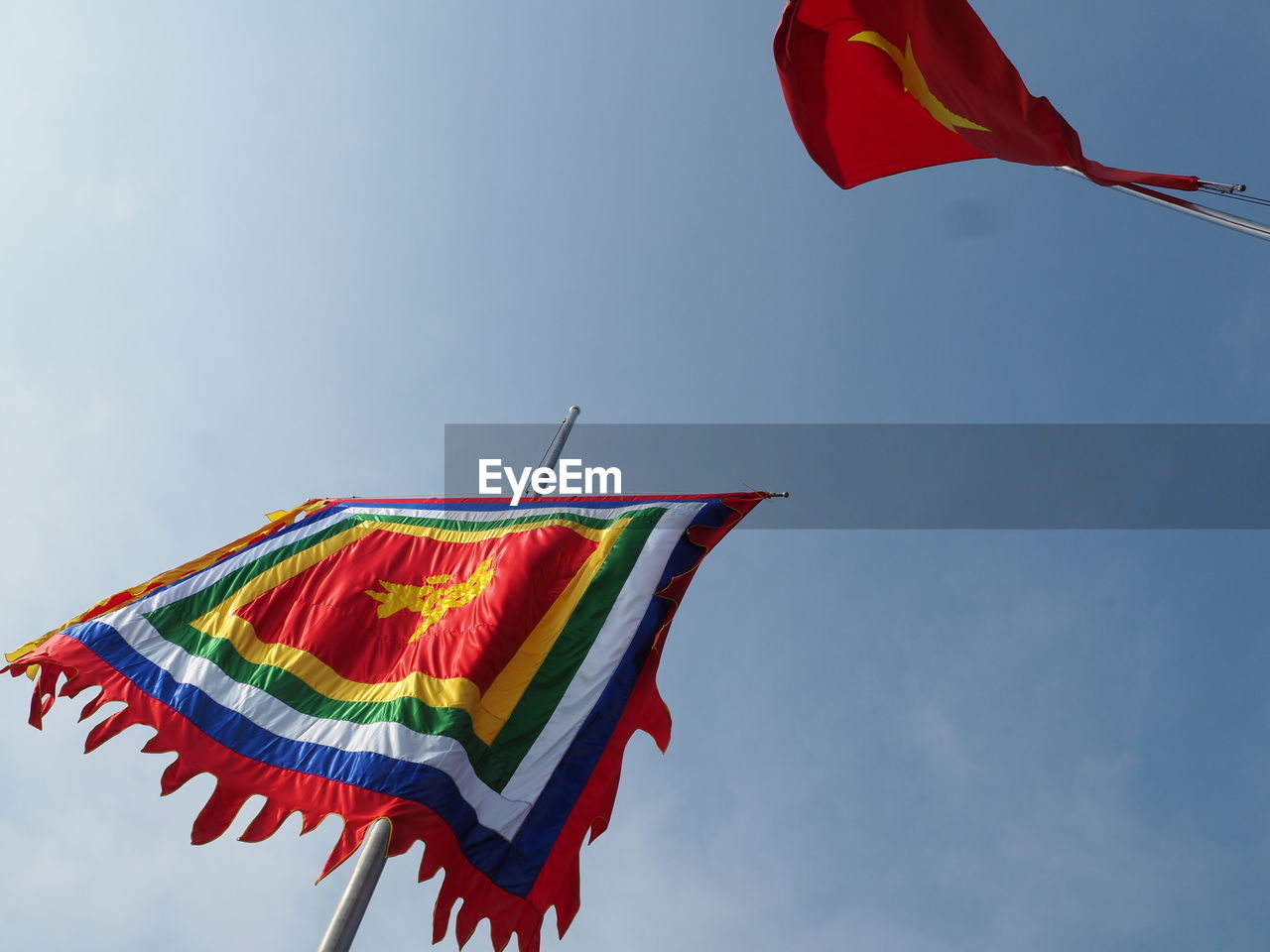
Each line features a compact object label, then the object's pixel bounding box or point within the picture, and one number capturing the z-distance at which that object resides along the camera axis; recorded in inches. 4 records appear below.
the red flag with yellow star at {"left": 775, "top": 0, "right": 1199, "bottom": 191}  274.7
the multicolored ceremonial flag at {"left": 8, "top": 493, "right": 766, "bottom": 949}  238.7
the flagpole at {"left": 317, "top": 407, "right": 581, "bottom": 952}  207.2
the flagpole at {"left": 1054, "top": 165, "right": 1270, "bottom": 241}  199.5
